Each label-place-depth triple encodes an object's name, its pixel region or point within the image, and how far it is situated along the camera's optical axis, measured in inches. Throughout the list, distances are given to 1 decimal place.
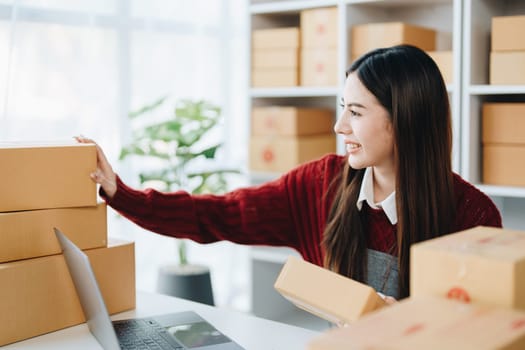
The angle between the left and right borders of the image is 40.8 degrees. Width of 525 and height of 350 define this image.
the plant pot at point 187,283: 110.0
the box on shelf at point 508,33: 95.2
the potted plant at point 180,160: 109.9
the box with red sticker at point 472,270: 37.5
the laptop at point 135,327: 53.3
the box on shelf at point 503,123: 96.7
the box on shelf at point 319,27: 113.0
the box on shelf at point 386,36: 106.1
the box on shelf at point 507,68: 95.7
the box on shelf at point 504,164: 97.5
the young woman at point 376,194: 68.3
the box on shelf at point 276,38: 116.6
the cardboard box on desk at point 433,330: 33.1
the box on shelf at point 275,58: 116.8
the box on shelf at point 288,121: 117.1
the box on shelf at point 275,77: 117.3
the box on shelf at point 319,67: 113.6
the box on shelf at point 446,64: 101.9
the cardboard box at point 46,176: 60.2
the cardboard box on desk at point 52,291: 59.8
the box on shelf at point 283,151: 116.3
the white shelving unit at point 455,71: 99.2
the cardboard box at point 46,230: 60.4
